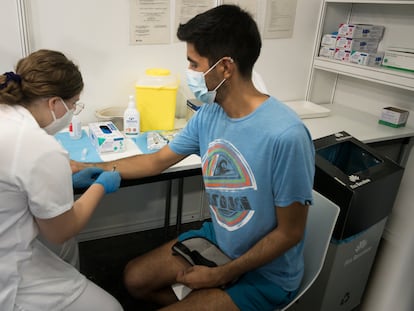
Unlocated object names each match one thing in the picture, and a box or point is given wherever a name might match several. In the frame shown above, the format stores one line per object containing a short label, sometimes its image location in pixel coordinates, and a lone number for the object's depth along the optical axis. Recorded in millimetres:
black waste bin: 1492
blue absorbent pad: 1552
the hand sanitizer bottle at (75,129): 1733
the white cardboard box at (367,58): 2219
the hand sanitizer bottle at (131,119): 1777
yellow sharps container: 1856
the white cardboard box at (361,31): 2281
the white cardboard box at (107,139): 1601
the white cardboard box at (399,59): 2037
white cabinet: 2158
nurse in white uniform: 905
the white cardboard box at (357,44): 2285
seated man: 1103
